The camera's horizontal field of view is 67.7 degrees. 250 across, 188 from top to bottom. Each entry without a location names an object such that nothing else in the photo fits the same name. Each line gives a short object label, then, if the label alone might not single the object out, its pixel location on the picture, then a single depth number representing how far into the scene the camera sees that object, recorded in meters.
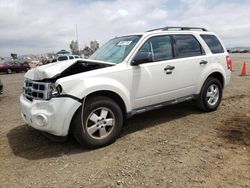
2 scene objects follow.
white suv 2.77
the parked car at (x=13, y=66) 20.17
